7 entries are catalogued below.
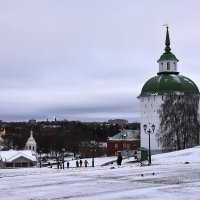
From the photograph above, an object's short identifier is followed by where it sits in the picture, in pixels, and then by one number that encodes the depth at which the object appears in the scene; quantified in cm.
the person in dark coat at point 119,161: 3492
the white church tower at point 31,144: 9569
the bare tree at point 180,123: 5378
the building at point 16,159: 7059
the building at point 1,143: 11306
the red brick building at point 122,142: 7870
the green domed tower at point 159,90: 6462
